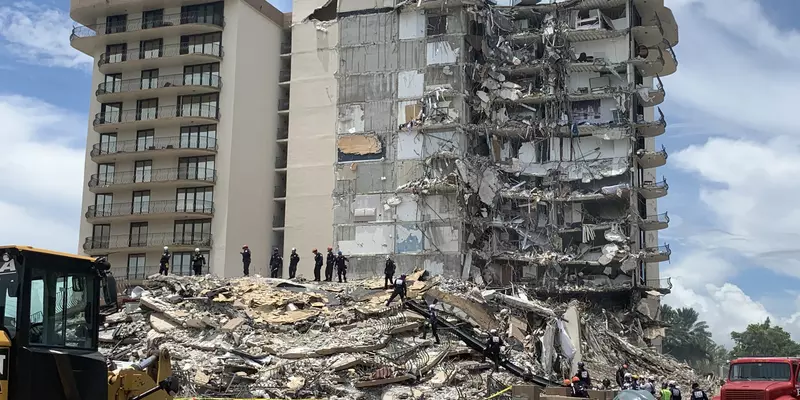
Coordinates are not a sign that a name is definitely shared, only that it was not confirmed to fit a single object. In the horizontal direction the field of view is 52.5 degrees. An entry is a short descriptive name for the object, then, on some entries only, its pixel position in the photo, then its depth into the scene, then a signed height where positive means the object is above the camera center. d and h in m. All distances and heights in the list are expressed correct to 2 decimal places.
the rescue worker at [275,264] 39.69 -0.11
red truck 17.14 -2.28
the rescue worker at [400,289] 31.18 -0.92
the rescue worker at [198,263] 38.09 -0.16
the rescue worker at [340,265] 39.78 -0.10
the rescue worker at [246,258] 40.53 +0.15
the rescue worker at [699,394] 18.17 -2.73
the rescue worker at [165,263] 38.03 -0.20
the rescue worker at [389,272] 35.42 -0.32
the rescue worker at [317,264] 41.50 -0.09
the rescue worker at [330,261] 40.52 +0.08
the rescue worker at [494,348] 27.17 -2.69
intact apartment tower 53.59 +8.62
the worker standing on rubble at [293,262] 40.25 +0.01
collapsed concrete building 48.97 +7.58
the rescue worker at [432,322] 29.30 -2.03
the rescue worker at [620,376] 30.63 -3.98
